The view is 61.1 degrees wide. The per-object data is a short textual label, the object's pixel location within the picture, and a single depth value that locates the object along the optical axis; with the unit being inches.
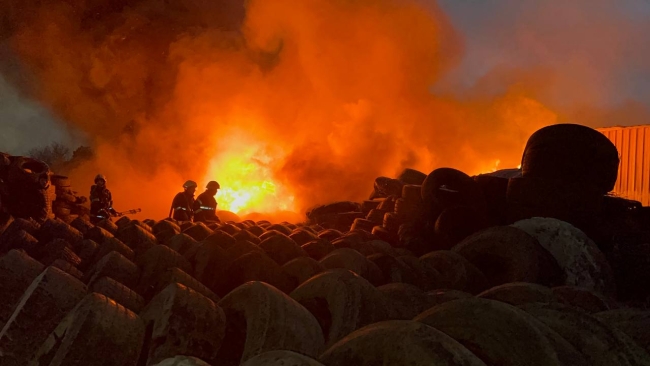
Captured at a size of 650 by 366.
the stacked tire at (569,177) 295.1
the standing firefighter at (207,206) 523.8
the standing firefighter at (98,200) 529.0
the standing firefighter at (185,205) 502.9
